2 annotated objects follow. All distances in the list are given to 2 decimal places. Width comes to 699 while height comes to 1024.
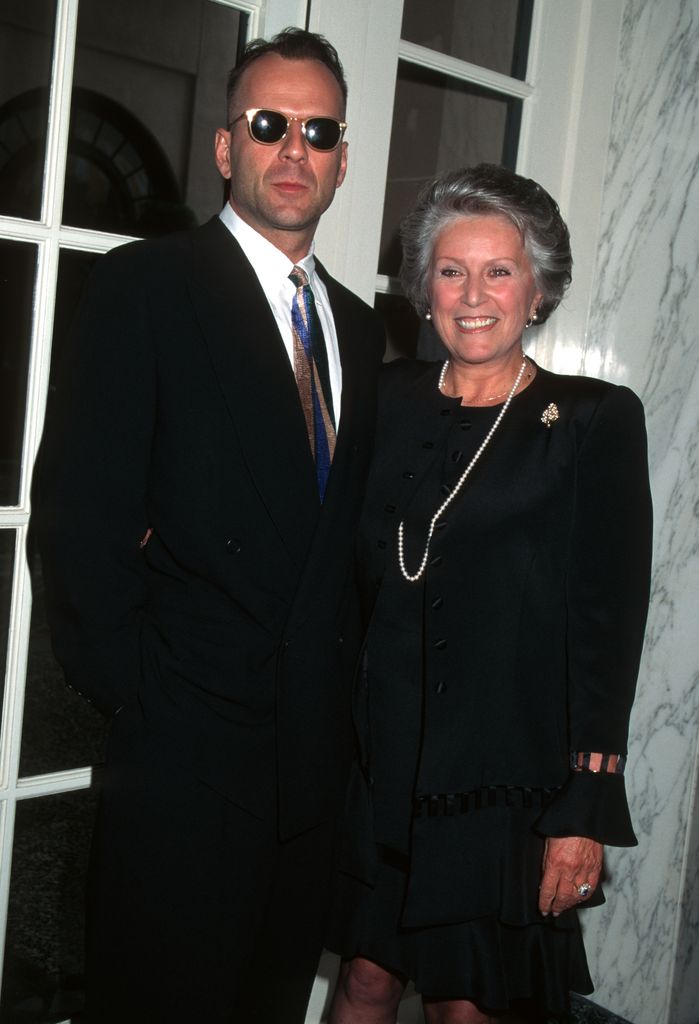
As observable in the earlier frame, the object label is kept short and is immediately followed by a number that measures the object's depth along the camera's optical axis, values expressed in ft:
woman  5.77
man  5.16
